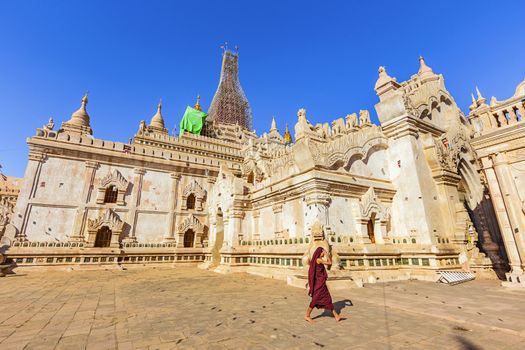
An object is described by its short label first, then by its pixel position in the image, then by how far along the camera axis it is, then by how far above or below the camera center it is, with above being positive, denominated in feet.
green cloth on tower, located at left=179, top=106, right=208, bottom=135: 137.69 +67.27
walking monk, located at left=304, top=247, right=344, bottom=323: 15.72 -2.16
